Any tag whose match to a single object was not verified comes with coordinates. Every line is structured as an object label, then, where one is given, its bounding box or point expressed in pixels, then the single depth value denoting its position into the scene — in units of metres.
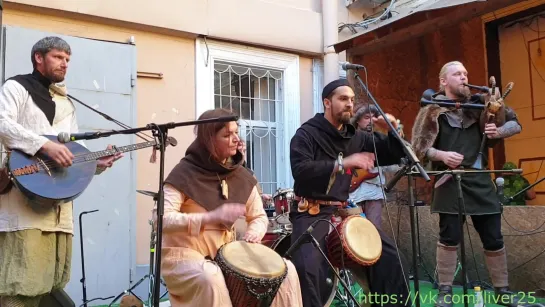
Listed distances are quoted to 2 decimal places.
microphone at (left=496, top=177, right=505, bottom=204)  4.80
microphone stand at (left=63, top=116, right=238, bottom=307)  2.57
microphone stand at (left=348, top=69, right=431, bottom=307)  3.04
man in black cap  3.47
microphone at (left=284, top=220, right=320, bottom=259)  3.21
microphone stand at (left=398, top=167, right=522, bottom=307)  3.23
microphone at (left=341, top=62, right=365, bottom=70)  3.55
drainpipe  7.07
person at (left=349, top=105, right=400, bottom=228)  5.73
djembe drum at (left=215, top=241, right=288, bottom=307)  2.77
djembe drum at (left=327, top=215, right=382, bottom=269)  3.44
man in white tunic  3.16
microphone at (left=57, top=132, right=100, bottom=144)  2.67
